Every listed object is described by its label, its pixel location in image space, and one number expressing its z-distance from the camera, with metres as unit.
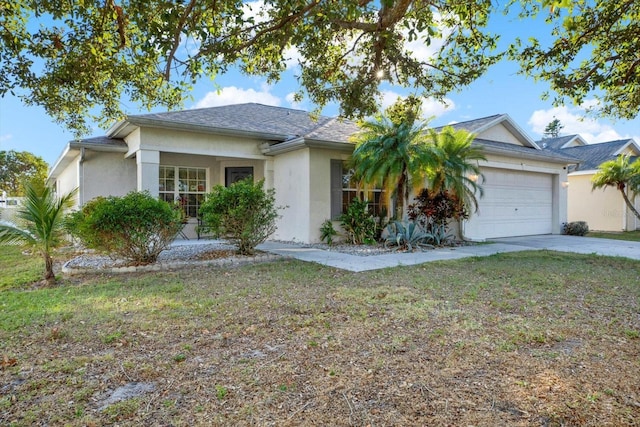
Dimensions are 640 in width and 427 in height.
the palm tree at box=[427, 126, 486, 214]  10.49
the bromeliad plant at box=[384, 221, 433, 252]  10.09
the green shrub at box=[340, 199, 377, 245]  10.96
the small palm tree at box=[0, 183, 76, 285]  6.21
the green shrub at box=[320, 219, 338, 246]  10.87
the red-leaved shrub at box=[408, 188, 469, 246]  10.93
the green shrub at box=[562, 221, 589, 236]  14.77
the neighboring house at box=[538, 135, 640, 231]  18.73
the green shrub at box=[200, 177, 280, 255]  8.24
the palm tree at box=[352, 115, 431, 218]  9.74
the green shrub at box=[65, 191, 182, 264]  7.01
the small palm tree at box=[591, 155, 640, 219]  16.23
